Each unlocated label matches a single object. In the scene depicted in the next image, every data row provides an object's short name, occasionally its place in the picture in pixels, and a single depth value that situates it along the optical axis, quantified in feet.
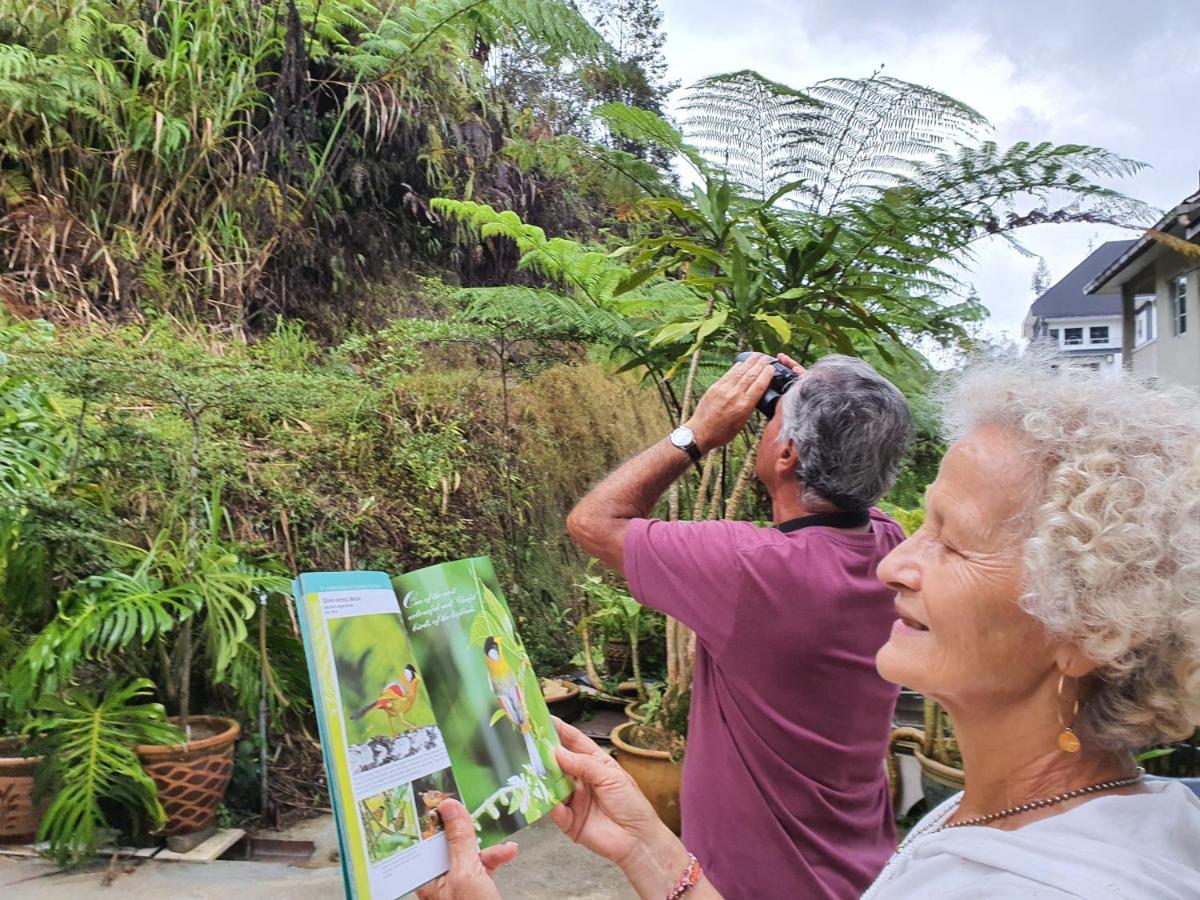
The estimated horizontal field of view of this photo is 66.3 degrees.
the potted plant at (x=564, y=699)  14.03
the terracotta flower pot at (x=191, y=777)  10.21
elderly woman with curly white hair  2.72
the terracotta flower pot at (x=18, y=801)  10.26
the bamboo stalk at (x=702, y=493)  10.11
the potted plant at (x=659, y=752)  10.21
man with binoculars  4.72
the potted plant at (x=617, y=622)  14.34
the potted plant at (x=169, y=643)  9.91
